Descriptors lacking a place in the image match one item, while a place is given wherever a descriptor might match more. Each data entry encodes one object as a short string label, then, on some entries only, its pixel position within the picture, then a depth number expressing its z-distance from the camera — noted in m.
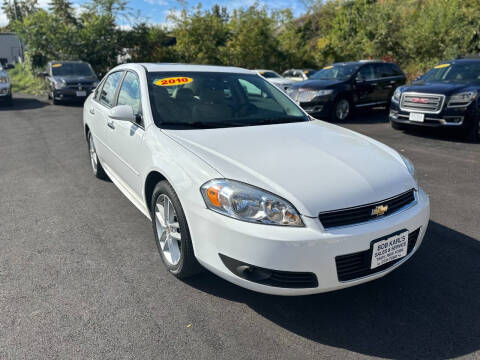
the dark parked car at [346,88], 9.94
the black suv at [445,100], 7.38
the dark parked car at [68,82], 13.59
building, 35.22
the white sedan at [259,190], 2.21
